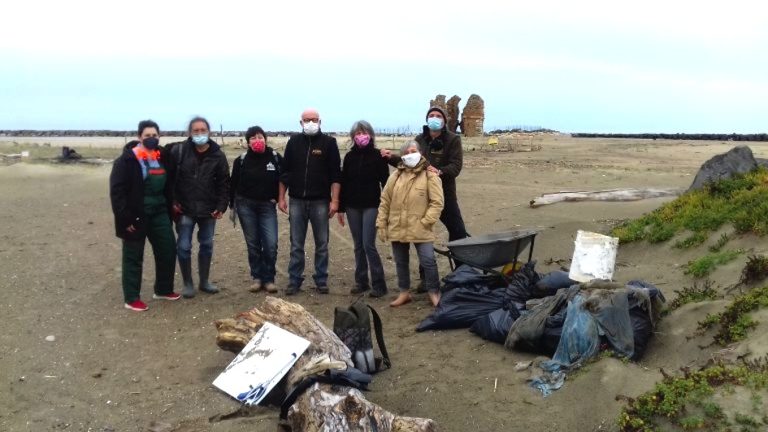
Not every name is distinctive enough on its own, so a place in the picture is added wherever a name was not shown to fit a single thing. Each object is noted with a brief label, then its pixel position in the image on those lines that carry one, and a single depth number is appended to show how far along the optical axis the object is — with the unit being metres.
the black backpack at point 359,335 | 4.96
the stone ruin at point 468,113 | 37.88
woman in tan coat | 6.38
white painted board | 4.43
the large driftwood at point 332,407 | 3.77
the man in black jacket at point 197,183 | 6.82
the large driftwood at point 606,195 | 11.55
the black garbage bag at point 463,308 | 5.80
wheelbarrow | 6.14
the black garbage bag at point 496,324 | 5.34
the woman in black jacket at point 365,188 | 6.88
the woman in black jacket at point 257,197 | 6.98
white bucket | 5.60
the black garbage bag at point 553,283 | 5.76
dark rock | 8.27
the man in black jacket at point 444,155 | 6.83
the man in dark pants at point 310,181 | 6.89
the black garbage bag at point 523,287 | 5.79
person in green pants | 6.41
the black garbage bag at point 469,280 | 6.20
